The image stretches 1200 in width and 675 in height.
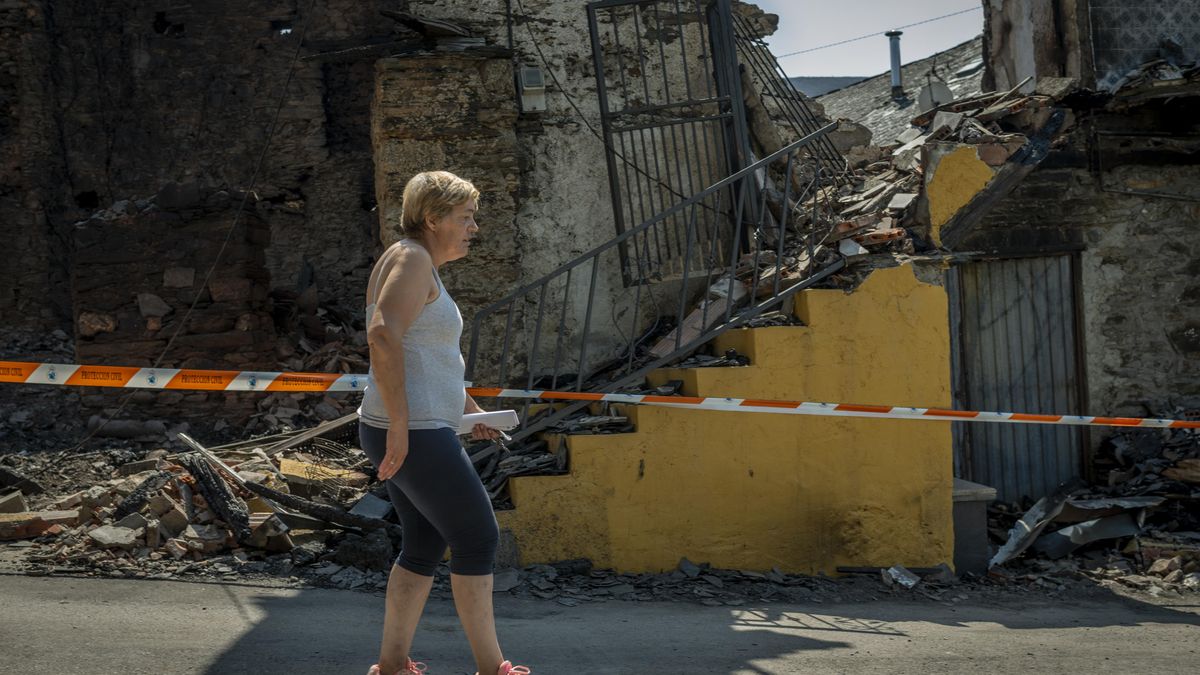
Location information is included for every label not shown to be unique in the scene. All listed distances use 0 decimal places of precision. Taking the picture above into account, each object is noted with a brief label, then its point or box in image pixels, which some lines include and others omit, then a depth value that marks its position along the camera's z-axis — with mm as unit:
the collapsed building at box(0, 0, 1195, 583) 6383
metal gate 7980
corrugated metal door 9148
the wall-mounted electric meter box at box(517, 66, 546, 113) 7770
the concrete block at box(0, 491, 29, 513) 6850
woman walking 3318
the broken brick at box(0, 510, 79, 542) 6316
